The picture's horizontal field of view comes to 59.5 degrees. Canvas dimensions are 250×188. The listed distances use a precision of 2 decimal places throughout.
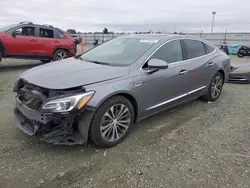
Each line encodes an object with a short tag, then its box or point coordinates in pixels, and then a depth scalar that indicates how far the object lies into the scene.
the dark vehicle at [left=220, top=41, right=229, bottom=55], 16.70
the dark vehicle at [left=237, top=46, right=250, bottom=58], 14.88
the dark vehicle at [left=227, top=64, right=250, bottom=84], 6.66
